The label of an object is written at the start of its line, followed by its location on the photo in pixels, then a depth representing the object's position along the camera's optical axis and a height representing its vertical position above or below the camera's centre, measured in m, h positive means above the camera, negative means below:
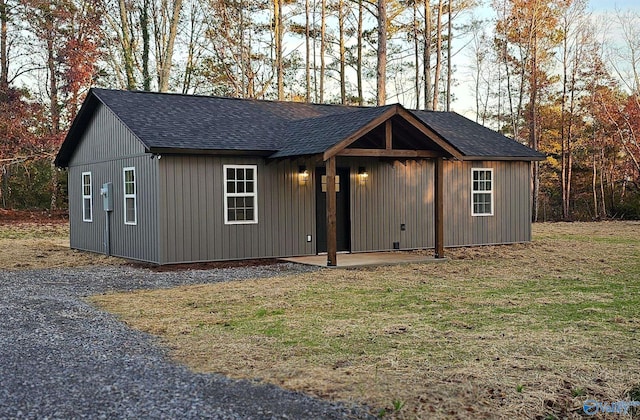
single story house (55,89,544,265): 13.53 +0.38
